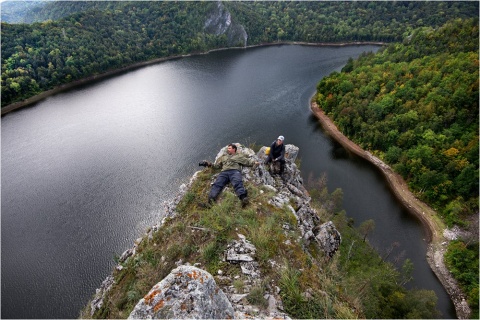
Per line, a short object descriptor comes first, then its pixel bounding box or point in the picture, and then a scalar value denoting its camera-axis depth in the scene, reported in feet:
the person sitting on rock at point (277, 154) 43.39
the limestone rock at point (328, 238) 36.26
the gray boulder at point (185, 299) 17.42
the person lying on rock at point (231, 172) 32.41
